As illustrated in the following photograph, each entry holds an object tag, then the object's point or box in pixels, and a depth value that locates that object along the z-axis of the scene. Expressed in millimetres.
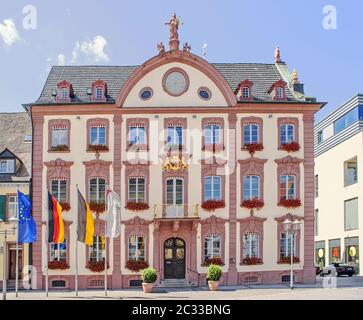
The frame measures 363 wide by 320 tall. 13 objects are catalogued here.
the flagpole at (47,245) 30938
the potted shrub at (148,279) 32844
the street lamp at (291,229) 34172
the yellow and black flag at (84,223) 30578
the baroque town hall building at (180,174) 37125
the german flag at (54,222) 31281
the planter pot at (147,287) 33000
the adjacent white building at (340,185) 58219
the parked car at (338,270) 50344
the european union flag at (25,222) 30177
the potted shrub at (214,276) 33500
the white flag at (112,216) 31406
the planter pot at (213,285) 33562
